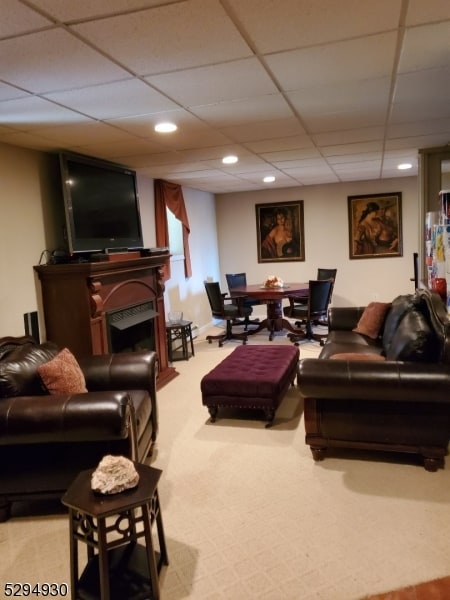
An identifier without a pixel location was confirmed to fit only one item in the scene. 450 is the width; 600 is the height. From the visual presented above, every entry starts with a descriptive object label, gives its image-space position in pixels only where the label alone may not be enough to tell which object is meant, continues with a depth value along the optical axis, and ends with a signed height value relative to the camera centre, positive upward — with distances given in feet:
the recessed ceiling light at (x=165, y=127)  10.23 +3.22
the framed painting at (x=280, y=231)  24.81 +1.31
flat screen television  12.07 +1.83
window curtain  18.47 +2.27
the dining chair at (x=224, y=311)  20.39 -2.55
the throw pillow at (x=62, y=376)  8.59 -2.19
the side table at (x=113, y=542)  5.37 -3.54
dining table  19.94 -1.92
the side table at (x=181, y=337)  17.67 -3.26
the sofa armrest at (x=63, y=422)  7.34 -2.62
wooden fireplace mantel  11.75 -1.01
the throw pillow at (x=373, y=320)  13.46 -2.22
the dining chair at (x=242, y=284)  22.61 -1.53
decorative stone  5.58 -2.76
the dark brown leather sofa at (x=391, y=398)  8.32 -2.91
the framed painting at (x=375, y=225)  23.30 +1.27
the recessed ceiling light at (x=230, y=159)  14.71 +3.40
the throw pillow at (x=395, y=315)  11.21 -1.84
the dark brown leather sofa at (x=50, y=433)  7.36 -2.84
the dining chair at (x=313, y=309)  19.45 -2.58
